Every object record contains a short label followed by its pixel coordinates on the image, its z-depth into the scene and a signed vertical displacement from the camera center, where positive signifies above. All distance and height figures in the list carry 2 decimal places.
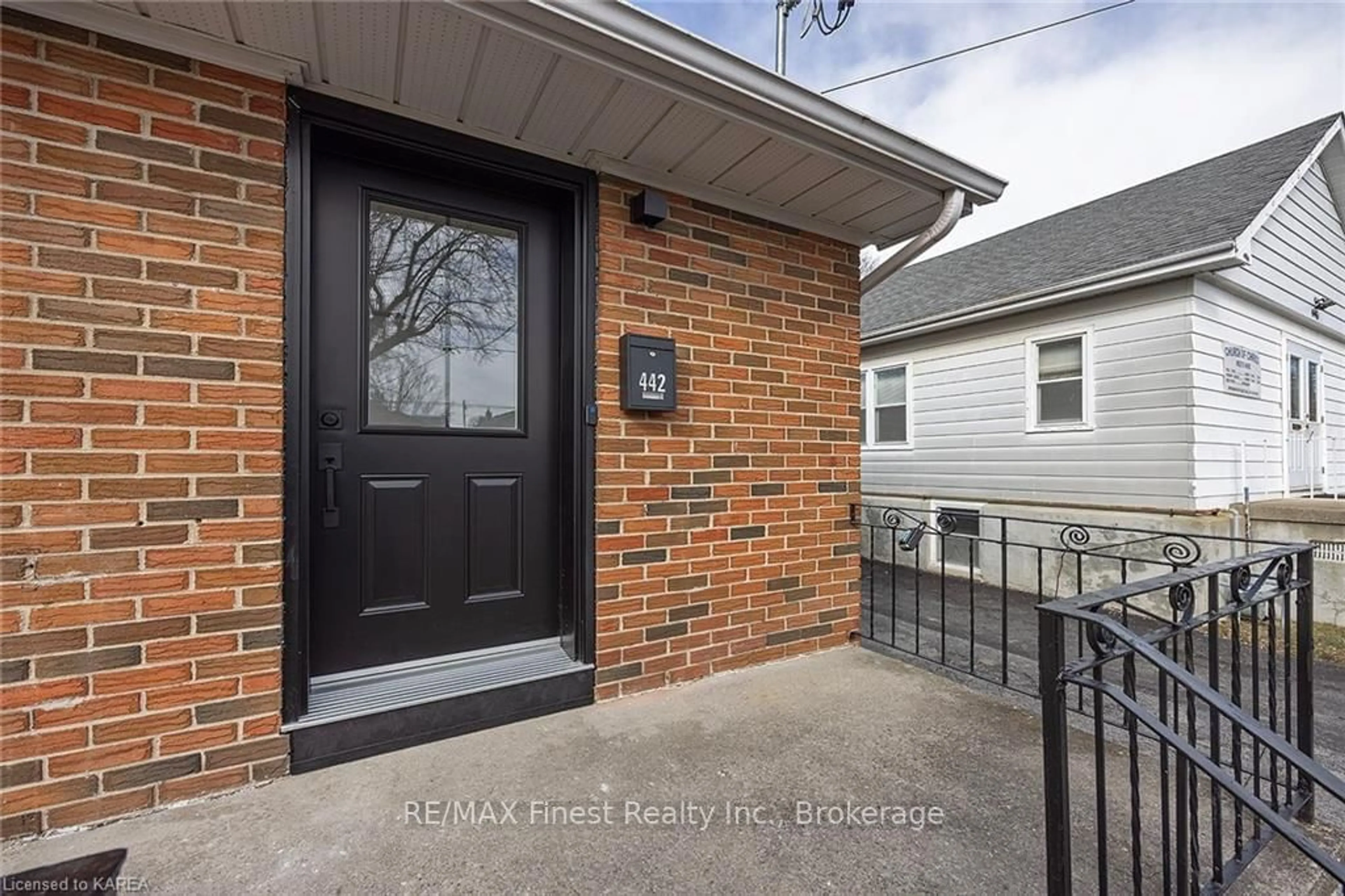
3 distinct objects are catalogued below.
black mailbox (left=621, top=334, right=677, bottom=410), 2.31 +0.33
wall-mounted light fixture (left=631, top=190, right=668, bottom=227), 2.34 +1.01
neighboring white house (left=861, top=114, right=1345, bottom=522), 4.77 +0.98
